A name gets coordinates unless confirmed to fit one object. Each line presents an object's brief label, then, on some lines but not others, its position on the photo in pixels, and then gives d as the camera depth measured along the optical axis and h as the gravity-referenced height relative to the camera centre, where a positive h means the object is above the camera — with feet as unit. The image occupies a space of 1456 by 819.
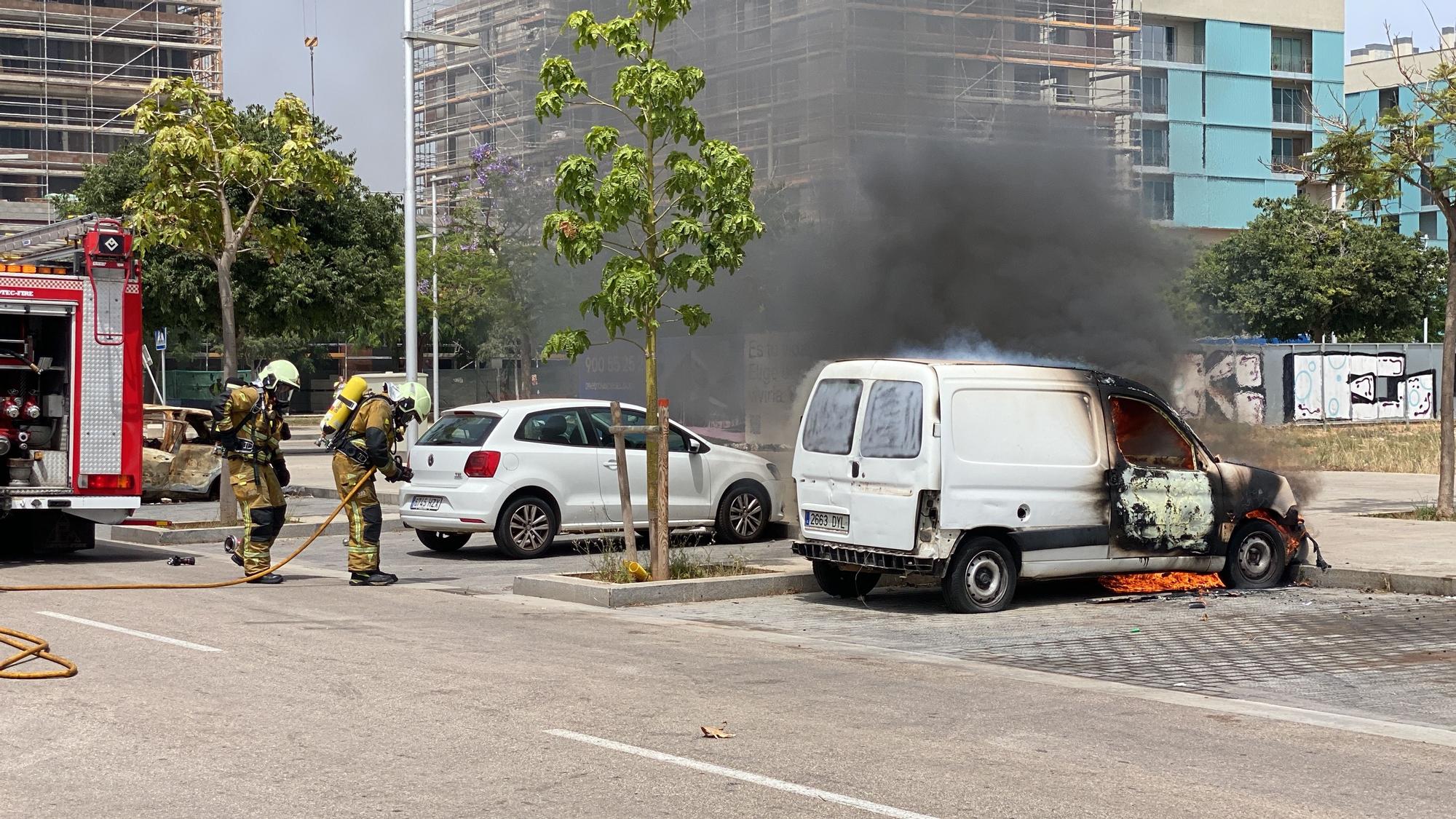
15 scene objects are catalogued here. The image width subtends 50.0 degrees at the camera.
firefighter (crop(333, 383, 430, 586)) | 42.04 -0.78
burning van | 35.81 -1.27
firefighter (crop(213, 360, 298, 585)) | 42.78 -0.53
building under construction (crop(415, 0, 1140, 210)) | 73.61 +17.72
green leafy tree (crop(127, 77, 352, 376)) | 58.34 +9.91
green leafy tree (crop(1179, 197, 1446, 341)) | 170.60 +16.68
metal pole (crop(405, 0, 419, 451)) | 71.72 +9.63
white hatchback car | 47.93 -1.47
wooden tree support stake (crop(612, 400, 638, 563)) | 40.37 -1.76
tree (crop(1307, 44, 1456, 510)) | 54.80 +9.68
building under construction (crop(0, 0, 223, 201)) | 248.32 +57.95
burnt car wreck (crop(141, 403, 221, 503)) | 71.51 -1.20
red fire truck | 45.73 +1.57
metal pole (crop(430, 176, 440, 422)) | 150.20 +13.40
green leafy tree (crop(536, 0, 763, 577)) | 40.70 +6.33
